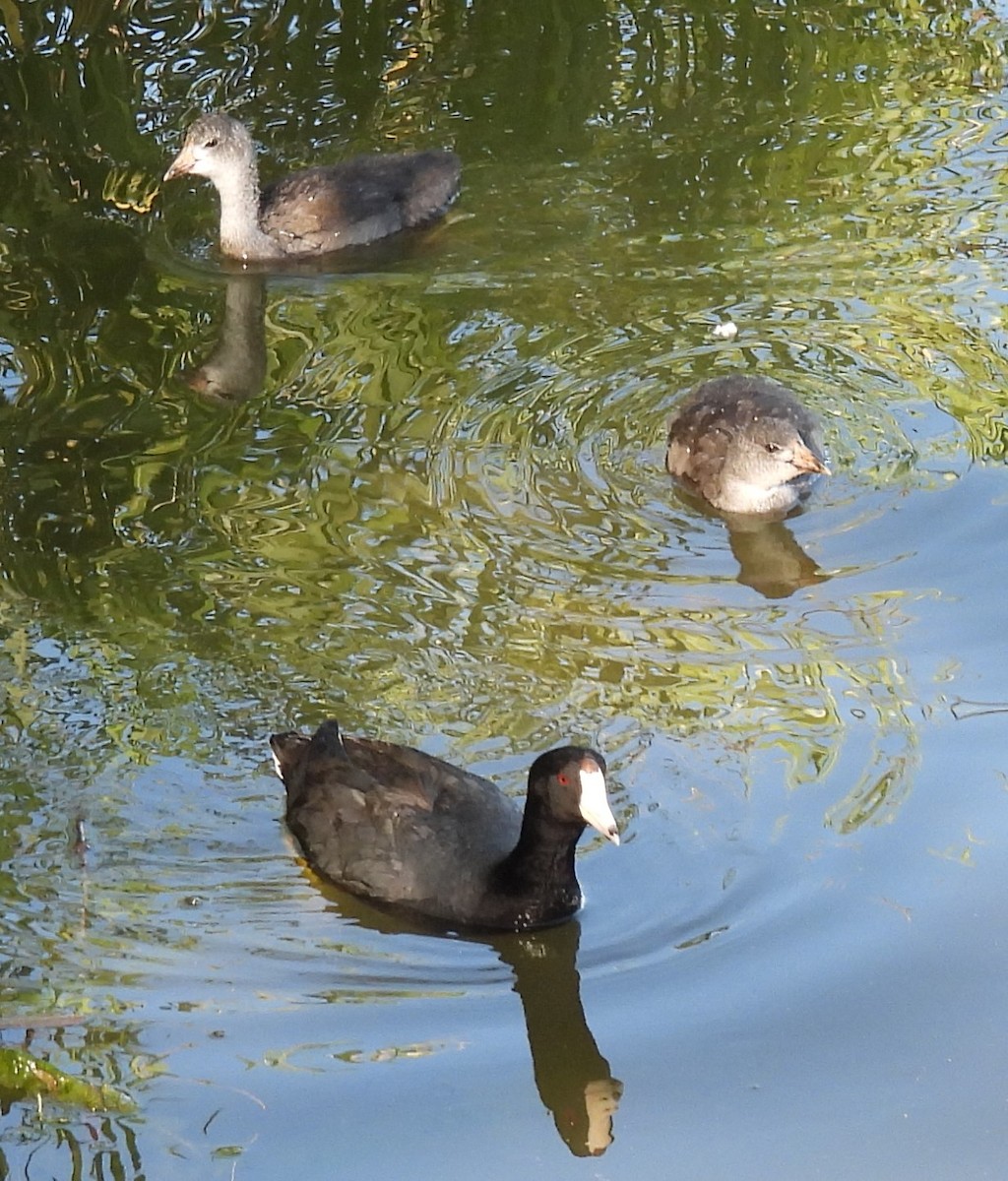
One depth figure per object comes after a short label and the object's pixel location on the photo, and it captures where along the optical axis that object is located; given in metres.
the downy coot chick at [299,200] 20.73
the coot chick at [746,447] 16.03
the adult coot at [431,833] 11.78
